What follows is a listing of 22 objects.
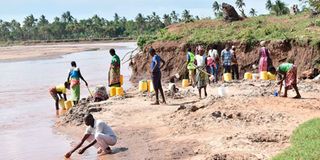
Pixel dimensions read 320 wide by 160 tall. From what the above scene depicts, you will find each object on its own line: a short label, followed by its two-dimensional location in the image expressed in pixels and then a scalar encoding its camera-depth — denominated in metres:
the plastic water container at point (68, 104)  17.19
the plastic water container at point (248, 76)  20.91
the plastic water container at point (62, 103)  17.41
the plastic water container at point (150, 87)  18.61
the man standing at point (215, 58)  20.58
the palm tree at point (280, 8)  41.23
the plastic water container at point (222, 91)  15.21
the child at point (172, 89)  17.25
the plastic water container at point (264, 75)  19.58
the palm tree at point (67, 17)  141.50
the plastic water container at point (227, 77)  20.20
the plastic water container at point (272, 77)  19.45
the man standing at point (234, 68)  20.83
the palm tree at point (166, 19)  110.93
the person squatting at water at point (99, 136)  10.75
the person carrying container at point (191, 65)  18.22
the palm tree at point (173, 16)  109.45
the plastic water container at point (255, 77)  20.24
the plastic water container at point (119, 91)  17.84
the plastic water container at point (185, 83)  20.05
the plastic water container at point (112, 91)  17.94
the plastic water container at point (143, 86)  18.89
